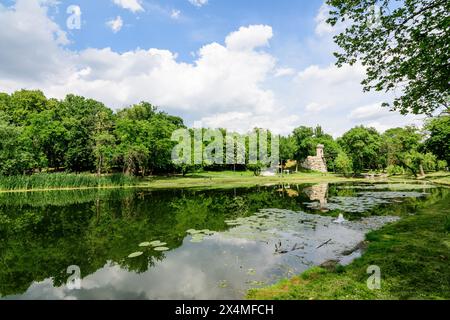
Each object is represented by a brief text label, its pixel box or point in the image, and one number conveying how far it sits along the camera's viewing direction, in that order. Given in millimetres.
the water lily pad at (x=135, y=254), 10492
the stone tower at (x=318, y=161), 87562
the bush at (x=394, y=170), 59534
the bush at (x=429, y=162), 51894
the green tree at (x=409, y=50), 8523
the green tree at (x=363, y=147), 66688
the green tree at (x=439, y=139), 37906
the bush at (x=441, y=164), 54891
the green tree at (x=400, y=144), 59125
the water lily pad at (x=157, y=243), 11796
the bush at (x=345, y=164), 66438
